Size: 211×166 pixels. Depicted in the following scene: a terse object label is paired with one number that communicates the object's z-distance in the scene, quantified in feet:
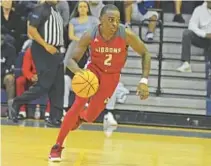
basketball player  28.00
